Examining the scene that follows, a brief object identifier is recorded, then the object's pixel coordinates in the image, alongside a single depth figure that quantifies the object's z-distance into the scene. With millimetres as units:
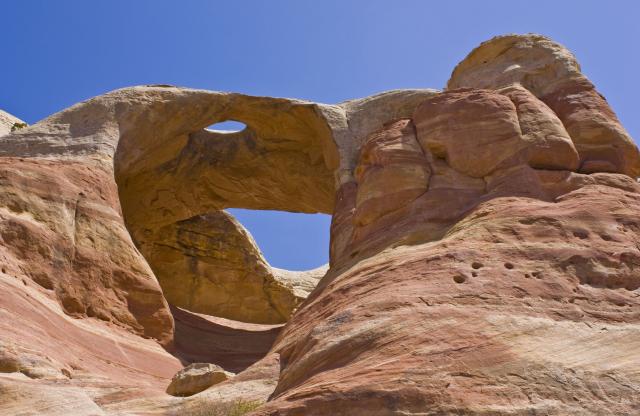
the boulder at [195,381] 12914
